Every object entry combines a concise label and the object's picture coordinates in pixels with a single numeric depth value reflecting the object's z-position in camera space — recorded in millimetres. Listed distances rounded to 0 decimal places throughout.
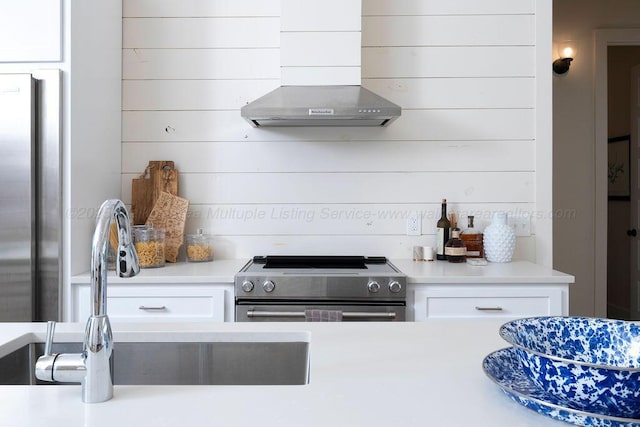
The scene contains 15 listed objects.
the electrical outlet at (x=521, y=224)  2611
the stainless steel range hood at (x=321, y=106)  2107
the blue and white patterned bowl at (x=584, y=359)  589
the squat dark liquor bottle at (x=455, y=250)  2434
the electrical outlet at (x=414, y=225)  2617
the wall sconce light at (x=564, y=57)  3459
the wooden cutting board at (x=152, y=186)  2568
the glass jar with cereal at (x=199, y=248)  2469
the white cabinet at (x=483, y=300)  2041
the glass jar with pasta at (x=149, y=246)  2227
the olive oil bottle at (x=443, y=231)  2521
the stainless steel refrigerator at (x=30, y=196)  1916
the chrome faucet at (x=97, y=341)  685
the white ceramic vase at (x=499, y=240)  2426
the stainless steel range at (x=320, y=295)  1991
